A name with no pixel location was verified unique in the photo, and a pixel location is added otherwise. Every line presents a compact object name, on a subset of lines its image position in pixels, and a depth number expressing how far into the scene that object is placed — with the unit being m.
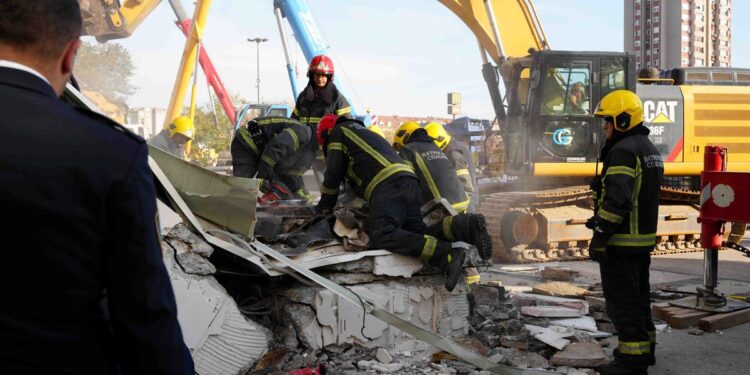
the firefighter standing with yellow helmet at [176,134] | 8.86
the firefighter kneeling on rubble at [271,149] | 6.61
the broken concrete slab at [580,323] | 5.65
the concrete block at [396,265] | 4.77
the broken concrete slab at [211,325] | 3.79
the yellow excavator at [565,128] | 9.62
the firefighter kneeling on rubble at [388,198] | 4.79
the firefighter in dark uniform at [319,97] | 7.45
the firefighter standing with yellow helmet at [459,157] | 7.35
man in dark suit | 1.31
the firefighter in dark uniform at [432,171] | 6.34
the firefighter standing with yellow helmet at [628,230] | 4.59
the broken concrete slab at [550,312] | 5.87
